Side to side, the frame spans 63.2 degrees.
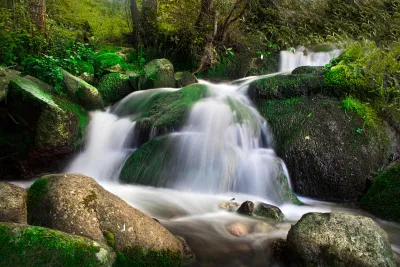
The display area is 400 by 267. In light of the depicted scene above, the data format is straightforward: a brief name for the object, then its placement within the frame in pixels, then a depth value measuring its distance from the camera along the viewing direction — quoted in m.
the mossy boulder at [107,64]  9.02
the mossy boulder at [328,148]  5.47
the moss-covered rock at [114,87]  8.32
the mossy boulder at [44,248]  2.12
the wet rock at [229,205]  4.40
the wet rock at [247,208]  4.12
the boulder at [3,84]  5.09
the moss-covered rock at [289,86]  6.59
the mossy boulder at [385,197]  4.63
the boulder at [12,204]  2.57
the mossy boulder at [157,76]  8.39
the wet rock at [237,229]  3.67
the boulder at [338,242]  2.86
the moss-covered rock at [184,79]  8.93
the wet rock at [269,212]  4.10
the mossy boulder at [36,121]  5.33
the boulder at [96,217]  2.61
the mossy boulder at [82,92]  6.38
